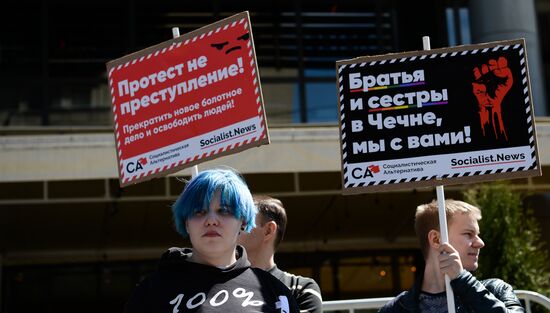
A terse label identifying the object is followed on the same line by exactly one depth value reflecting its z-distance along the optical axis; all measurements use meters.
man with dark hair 7.74
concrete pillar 23.80
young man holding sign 6.87
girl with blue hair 5.48
